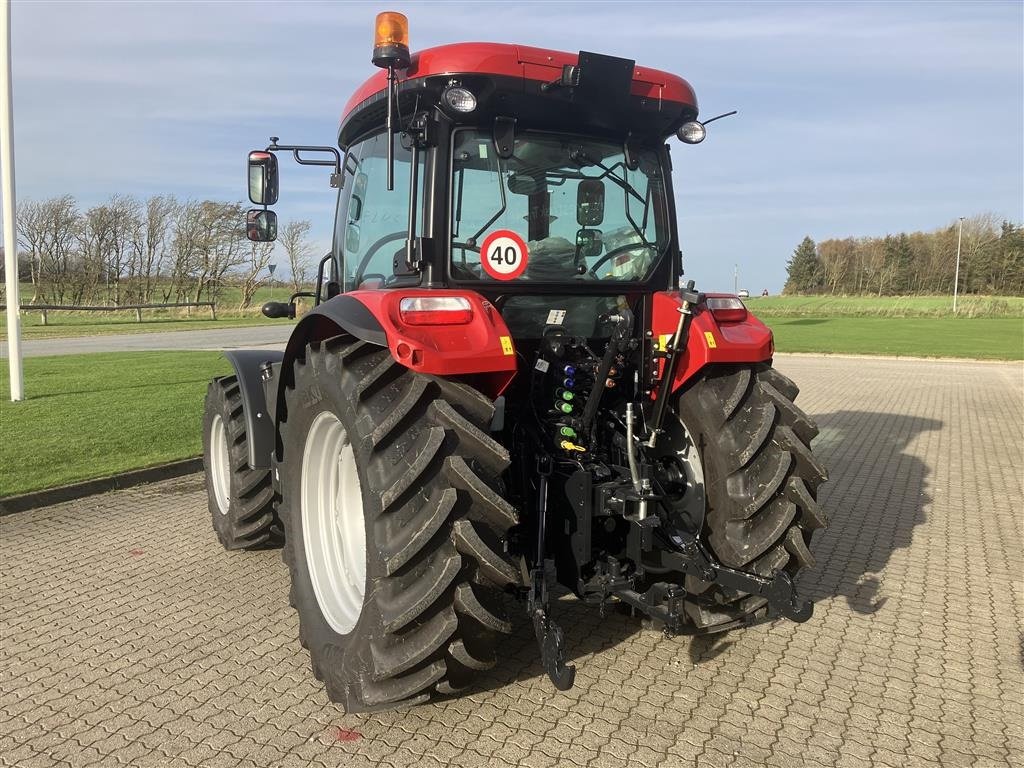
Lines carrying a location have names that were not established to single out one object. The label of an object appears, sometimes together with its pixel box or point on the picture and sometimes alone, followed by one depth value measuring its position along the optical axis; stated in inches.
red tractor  102.4
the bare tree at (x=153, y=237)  1614.2
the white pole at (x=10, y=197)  378.9
